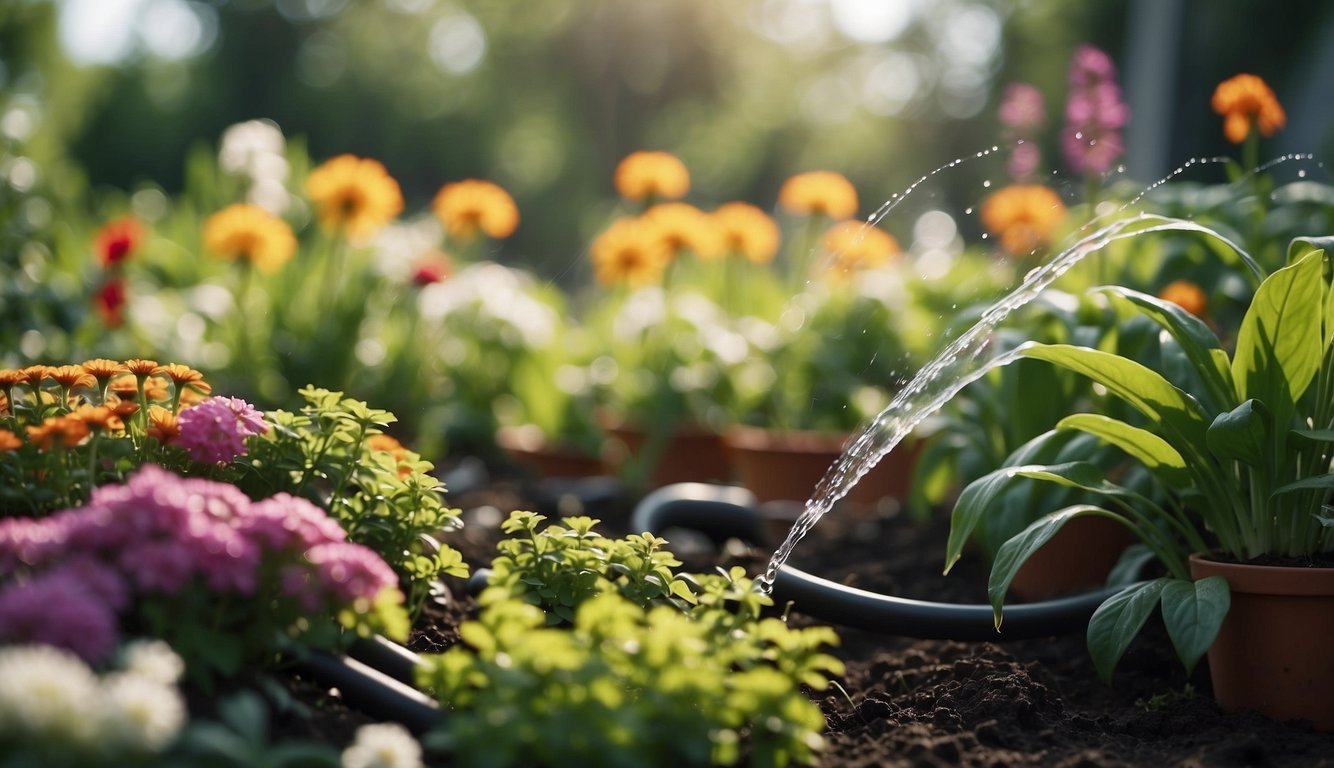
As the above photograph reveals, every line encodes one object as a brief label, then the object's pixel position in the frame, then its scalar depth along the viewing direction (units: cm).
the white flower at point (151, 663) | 111
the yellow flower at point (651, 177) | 454
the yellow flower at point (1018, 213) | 382
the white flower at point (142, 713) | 101
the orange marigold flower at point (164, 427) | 168
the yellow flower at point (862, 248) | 391
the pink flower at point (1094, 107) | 301
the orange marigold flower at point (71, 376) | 169
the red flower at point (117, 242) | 409
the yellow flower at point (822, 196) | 432
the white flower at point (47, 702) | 98
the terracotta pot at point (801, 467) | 366
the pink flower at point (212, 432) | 164
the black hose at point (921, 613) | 196
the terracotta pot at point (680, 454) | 418
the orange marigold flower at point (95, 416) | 151
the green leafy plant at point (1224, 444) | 174
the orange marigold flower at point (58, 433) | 148
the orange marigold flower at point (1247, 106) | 254
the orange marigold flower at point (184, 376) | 173
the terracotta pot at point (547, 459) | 450
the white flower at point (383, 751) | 112
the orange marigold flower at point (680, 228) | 430
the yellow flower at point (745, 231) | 453
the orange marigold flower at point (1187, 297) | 263
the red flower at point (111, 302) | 387
